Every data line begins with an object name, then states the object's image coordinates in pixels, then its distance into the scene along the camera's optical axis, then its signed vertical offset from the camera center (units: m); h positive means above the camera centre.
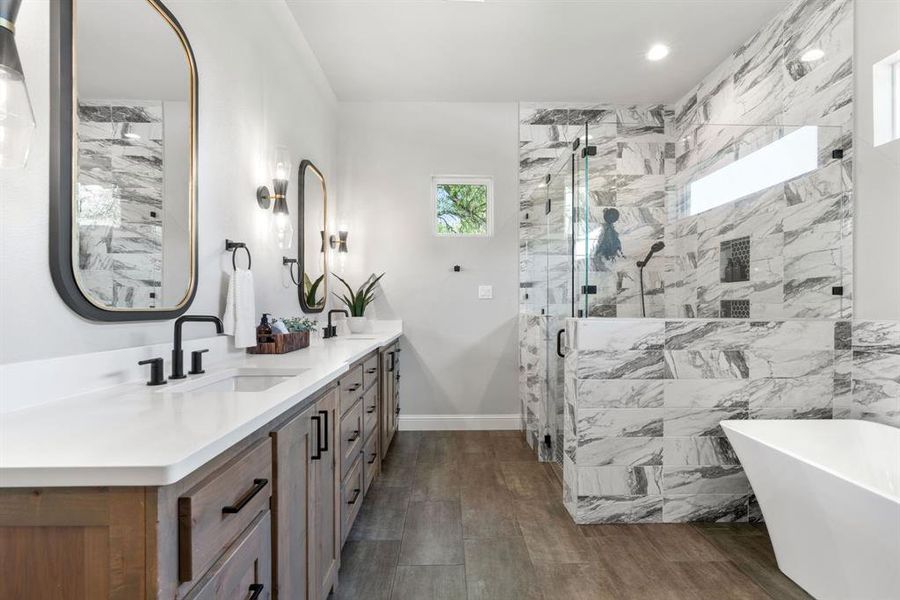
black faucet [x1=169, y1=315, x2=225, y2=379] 1.40 -0.19
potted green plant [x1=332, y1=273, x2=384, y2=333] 3.56 -0.03
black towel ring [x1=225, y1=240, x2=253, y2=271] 1.98 +0.22
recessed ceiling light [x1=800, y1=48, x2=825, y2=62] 2.47 +1.37
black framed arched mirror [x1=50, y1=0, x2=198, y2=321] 1.14 +0.40
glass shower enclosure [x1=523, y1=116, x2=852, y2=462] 2.37 +0.41
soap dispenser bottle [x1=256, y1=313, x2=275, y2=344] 2.22 -0.19
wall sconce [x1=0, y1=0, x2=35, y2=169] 0.78 +0.35
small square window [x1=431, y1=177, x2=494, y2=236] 4.02 +0.81
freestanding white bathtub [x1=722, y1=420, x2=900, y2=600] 1.42 -0.73
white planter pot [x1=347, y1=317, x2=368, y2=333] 3.55 -0.21
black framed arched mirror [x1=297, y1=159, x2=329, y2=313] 2.98 +0.43
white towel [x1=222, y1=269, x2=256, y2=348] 1.92 -0.06
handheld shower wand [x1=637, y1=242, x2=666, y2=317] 2.49 +0.25
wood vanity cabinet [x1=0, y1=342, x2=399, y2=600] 0.67 -0.41
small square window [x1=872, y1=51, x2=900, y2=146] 2.14 +0.96
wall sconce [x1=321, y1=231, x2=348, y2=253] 3.75 +0.47
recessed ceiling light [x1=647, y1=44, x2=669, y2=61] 3.13 +1.75
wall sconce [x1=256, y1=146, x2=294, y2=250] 2.48 +0.52
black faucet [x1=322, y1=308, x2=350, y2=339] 3.21 -0.25
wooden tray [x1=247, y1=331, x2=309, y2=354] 2.21 -0.24
